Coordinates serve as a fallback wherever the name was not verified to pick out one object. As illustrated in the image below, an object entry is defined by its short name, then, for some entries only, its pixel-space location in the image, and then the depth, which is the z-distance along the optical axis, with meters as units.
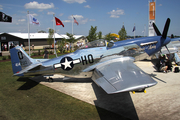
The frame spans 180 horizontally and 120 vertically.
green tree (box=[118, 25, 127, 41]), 34.84
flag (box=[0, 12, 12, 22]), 14.00
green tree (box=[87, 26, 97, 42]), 26.36
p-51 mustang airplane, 6.14
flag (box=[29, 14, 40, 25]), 17.05
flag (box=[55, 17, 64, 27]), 18.73
